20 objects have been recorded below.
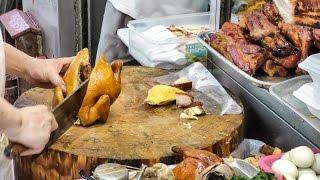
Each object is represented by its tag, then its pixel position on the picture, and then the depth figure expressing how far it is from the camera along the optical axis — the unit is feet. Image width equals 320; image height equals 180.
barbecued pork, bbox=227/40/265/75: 6.45
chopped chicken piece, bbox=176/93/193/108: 6.49
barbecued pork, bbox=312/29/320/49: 6.19
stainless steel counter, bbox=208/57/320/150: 5.59
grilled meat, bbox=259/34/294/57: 6.48
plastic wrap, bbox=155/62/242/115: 6.50
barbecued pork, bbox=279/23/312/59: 6.32
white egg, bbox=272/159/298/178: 4.62
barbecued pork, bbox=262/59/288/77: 6.47
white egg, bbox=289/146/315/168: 4.67
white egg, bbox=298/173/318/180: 4.53
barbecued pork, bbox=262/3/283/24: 6.99
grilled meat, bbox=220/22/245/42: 7.23
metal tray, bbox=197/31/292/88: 6.15
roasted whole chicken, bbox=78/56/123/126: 5.99
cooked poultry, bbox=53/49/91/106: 6.29
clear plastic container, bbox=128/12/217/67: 7.97
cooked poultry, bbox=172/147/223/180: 4.48
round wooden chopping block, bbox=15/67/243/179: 5.44
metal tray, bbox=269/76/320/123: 5.19
